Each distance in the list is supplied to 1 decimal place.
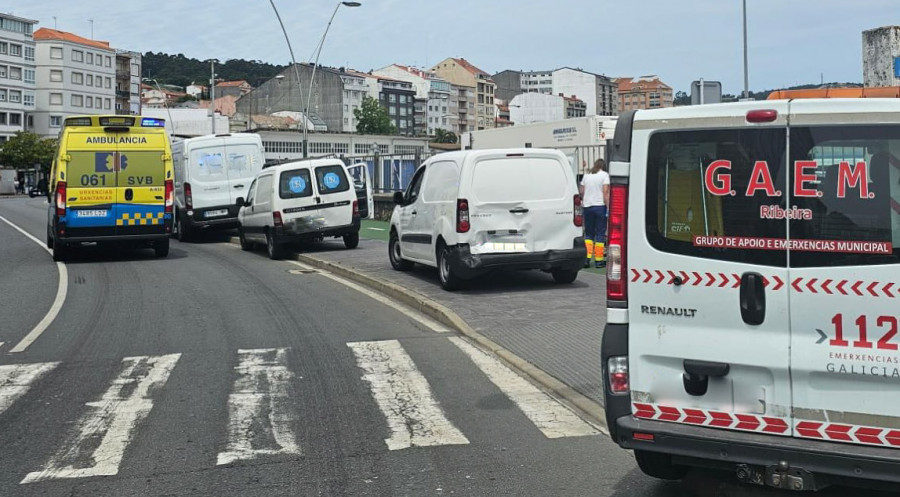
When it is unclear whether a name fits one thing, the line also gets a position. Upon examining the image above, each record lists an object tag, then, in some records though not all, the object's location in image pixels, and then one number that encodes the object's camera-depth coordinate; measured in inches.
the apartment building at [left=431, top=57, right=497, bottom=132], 7219.5
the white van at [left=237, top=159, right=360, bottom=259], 768.3
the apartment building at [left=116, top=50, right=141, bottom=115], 5625.0
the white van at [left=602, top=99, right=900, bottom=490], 155.8
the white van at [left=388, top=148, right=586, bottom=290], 492.1
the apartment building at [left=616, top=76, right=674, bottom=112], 6958.7
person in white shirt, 642.8
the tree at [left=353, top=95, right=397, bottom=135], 5620.1
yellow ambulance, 728.3
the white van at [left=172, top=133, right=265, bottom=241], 962.7
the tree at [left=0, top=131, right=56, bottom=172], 3991.1
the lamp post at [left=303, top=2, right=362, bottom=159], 1300.9
